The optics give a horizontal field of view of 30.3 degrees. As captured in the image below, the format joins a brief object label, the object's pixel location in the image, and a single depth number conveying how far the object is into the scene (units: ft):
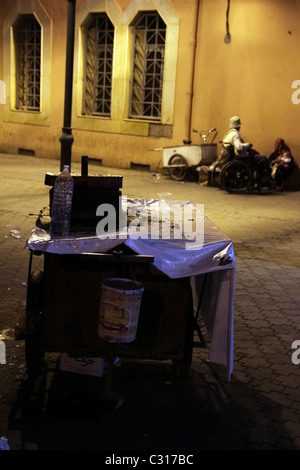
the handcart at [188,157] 47.52
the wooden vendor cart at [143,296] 12.03
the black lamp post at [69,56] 35.10
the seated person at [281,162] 45.57
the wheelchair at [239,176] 43.33
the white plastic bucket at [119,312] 11.48
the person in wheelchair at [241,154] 43.01
